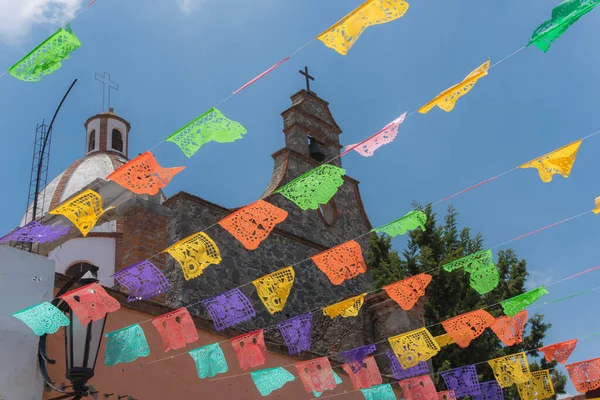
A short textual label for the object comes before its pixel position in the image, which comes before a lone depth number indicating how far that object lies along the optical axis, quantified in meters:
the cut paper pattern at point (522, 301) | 6.40
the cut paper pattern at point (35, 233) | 4.81
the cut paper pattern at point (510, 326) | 6.96
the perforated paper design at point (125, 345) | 5.31
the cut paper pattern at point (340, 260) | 6.19
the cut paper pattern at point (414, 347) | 6.79
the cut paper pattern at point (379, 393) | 6.75
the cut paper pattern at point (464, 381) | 7.73
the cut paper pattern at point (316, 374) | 6.44
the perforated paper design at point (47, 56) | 4.23
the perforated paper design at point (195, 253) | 5.39
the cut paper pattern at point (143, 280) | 5.43
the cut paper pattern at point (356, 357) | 7.02
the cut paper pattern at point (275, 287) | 5.96
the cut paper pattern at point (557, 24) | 3.86
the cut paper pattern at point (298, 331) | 6.73
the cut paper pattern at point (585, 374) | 7.04
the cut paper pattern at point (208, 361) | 5.85
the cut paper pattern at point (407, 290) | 6.64
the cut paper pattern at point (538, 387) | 7.32
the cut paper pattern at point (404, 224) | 5.95
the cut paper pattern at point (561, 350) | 6.74
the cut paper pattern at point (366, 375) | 6.91
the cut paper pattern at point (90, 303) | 4.55
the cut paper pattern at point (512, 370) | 7.02
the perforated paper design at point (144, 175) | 4.74
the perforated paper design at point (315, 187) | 5.32
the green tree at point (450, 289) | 13.27
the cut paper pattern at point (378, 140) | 4.84
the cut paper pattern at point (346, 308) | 6.67
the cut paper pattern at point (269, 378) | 5.97
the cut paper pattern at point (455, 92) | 4.38
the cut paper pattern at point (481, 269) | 6.36
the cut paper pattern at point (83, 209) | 4.80
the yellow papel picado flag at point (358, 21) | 4.11
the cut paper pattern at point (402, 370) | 8.09
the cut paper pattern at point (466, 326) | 6.80
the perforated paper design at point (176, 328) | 5.69
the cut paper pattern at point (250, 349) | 6.12
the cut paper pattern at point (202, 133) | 4.68
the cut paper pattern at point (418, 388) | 7.00
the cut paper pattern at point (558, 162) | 4.99
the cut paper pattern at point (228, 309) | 6.16
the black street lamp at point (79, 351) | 4.60
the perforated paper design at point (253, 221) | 5.48
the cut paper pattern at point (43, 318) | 4.61
